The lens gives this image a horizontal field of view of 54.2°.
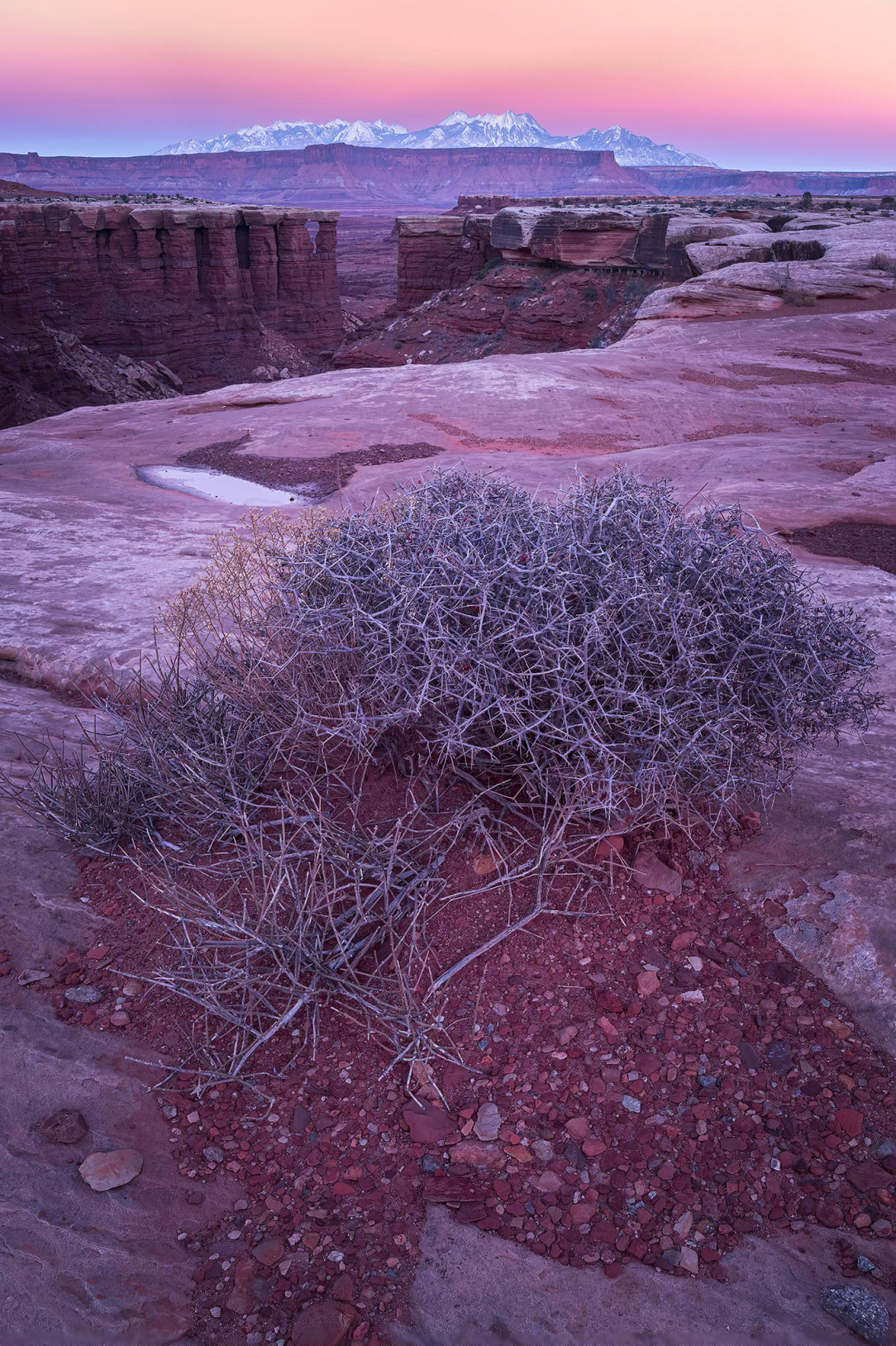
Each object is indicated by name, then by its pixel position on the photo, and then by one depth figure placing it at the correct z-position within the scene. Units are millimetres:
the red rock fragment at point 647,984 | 2453
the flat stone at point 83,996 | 2523
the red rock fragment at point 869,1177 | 1934
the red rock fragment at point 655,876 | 2750
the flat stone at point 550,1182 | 2020
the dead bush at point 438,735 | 2473
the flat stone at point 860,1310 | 1669
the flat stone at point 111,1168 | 2004
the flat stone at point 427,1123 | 2156
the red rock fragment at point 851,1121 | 2045
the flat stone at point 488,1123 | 2154
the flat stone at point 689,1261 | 1826
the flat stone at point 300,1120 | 2191
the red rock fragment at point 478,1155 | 2094
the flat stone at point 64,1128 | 2080
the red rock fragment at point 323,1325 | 1747
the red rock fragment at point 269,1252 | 1893
